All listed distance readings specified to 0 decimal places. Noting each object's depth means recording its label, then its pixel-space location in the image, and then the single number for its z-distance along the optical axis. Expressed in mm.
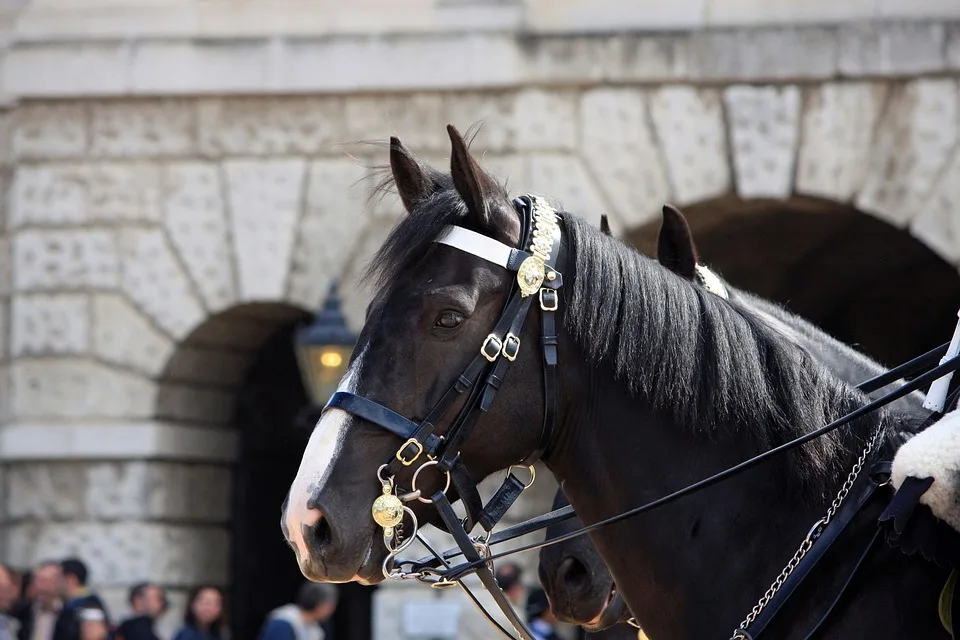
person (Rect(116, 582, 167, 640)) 18484
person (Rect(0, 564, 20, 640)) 18328
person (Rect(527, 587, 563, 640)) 16234
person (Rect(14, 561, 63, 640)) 18766
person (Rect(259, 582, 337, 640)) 16625
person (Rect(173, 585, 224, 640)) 18562
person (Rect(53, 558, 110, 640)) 18062
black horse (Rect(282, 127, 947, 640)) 6867
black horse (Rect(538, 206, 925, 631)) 8469
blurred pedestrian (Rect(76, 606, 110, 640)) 17781
